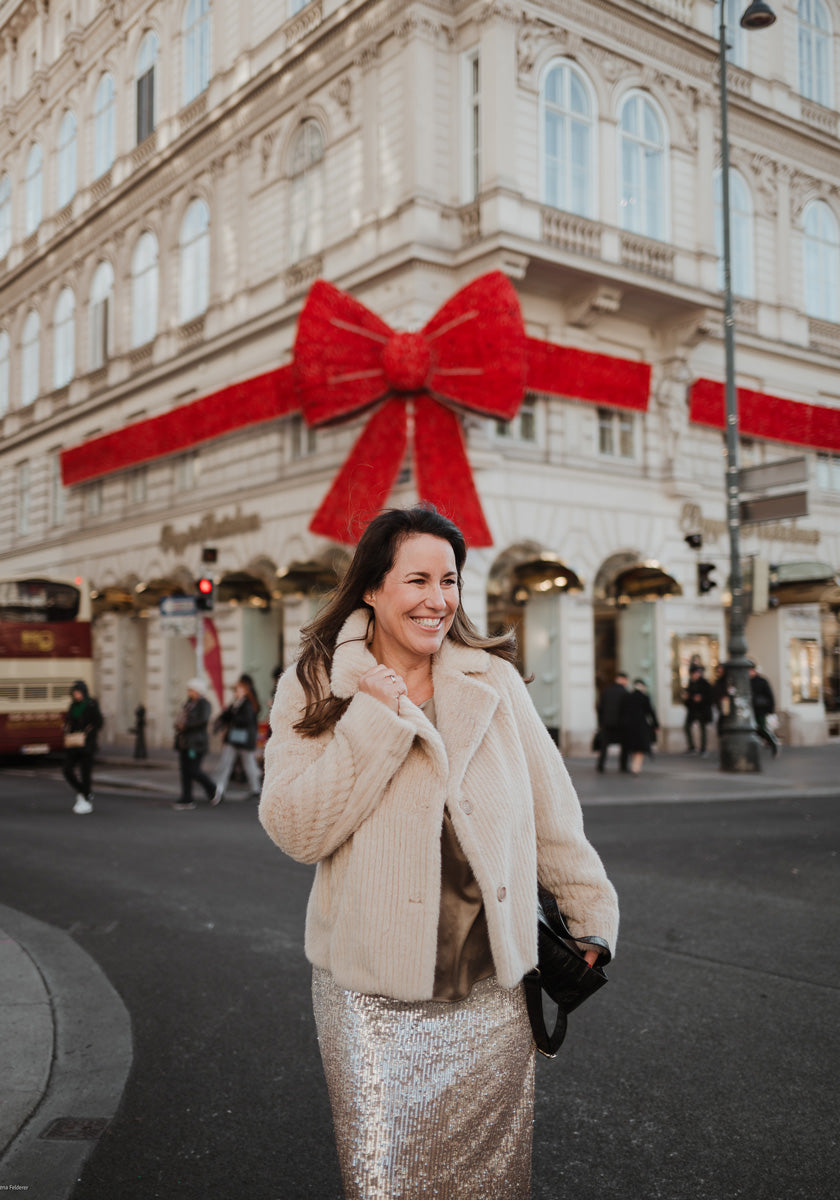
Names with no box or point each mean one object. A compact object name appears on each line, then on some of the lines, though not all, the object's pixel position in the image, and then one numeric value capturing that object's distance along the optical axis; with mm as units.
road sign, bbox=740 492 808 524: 15117
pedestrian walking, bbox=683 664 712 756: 19453
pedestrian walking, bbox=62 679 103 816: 13000
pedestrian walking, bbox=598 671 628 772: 16922
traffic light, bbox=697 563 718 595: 17109
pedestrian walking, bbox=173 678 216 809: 13750
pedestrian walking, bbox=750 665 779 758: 19594
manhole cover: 3590
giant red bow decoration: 16969
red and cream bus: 21094
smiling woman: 2086
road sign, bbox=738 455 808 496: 14641
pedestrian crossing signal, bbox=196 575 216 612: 16859
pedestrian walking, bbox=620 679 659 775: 16766
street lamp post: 16016
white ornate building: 18328
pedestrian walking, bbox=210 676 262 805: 14586
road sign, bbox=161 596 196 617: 17297
